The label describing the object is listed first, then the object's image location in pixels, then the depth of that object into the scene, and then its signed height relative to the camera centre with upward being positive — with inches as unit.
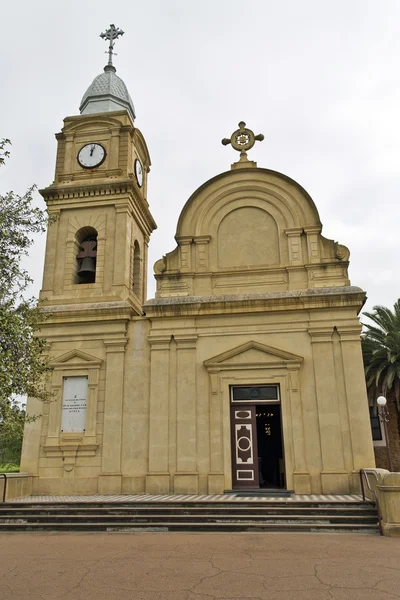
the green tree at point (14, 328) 459.2 +119.8
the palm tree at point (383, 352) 1007.0 +206.3
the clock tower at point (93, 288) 649.6 +246.5
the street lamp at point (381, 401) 694.8 +72.4
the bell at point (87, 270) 768.3 +279.5
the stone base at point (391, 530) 406.9 -59.2
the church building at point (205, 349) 612.1 +137.6
